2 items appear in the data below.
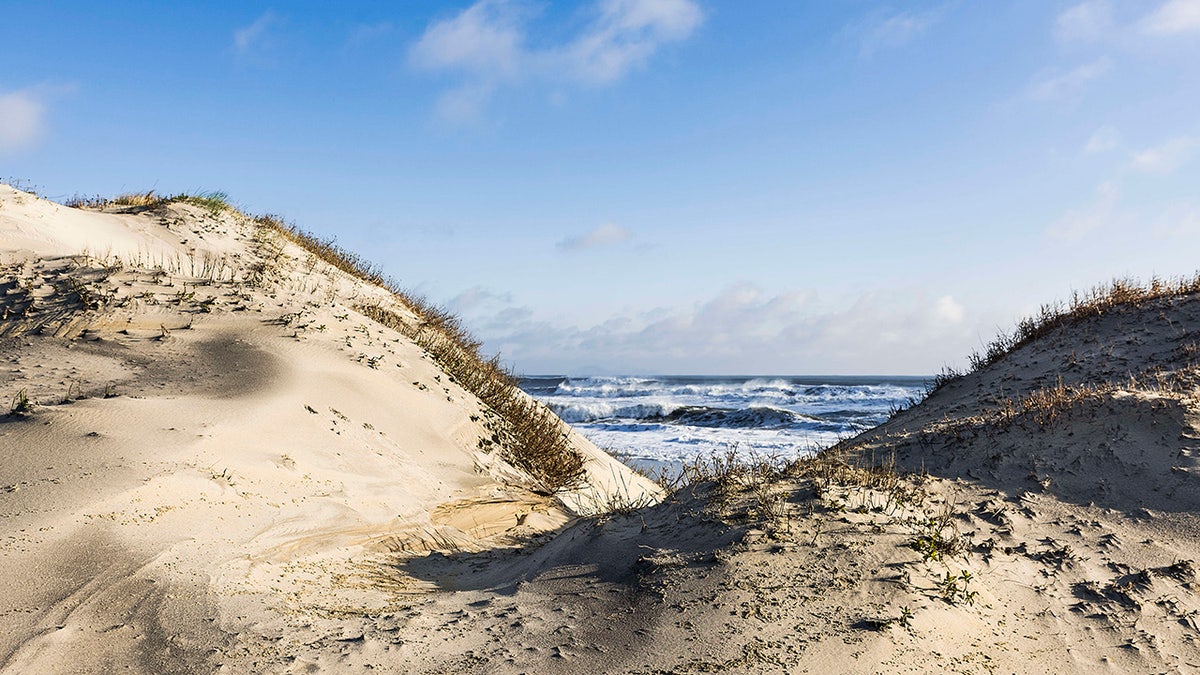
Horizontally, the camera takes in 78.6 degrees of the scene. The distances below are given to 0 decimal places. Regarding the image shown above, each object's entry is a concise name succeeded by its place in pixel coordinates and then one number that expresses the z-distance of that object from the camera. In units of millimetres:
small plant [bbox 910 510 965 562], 4363
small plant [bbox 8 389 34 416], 5961
